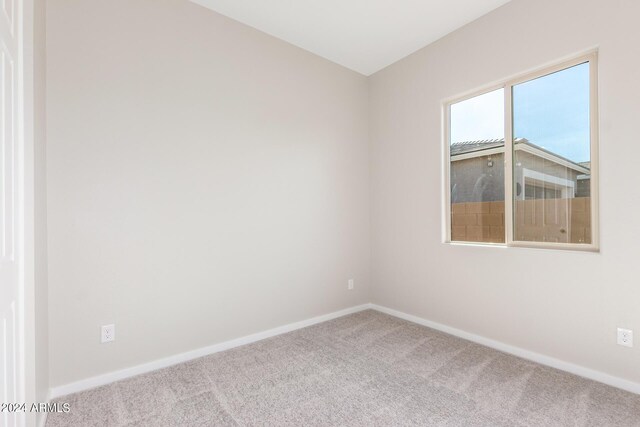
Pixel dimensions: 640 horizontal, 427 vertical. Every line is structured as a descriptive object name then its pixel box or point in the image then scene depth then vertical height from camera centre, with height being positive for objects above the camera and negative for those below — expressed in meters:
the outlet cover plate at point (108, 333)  2.13 -0.83
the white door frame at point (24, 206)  1.30 +0.03
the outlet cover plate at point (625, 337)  1.98 -0.82
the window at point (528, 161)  2.26 +0.40
